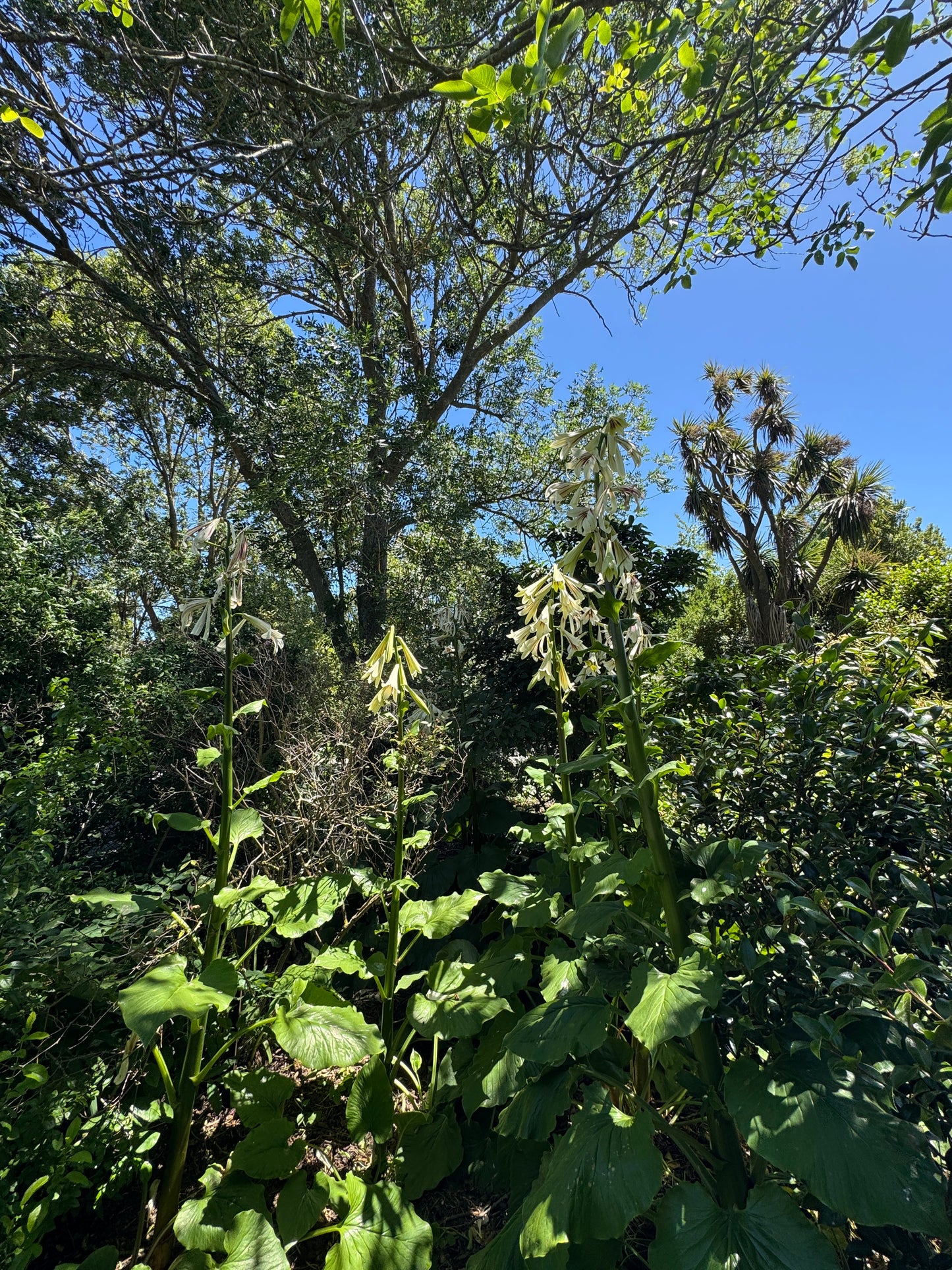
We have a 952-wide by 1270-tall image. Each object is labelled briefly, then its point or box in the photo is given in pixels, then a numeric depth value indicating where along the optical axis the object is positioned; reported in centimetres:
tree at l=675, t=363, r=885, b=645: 1308
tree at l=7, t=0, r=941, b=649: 303
